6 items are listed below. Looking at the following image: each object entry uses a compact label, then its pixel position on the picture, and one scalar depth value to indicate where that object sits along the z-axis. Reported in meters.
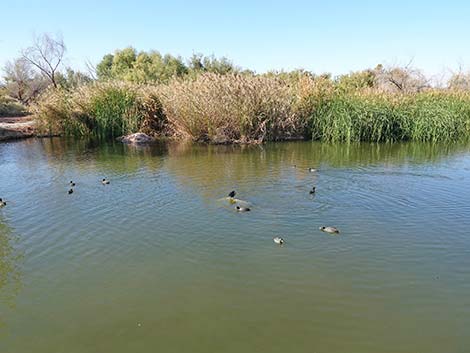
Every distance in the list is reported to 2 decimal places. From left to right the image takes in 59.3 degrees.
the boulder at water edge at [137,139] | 17.96
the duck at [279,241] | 5.99
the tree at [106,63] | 54.52
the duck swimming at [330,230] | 6.44
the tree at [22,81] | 40.81
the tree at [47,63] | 37.16
